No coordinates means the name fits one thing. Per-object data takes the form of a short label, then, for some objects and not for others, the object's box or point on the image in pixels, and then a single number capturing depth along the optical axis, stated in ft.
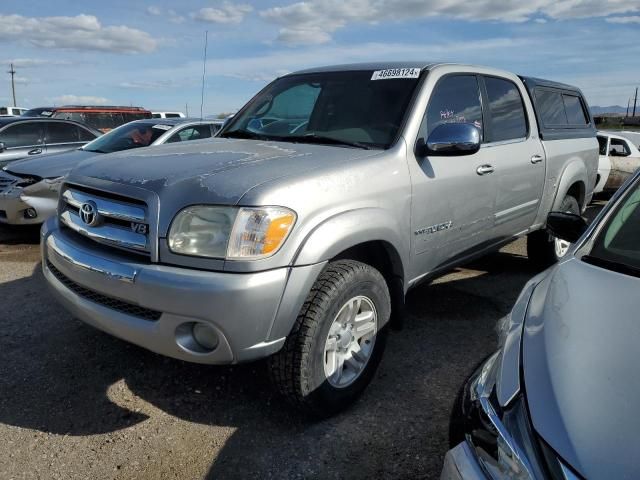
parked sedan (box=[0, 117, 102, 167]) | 26.91
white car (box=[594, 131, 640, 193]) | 34.27
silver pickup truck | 7.59
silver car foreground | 4.27
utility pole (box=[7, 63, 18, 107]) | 161.07
